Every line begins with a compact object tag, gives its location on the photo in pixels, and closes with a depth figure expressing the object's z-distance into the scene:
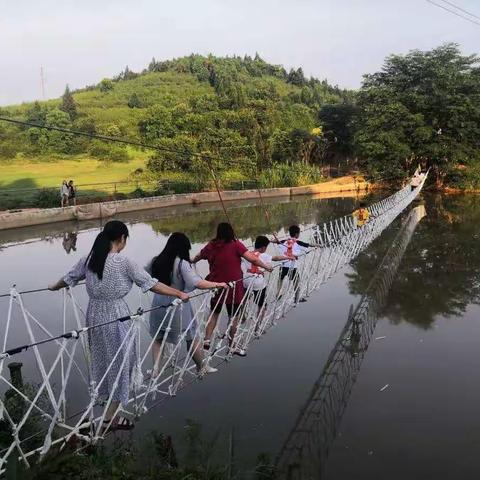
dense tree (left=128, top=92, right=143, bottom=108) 47.25
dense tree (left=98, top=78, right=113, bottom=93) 58.91
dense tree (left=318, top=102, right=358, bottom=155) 33.81
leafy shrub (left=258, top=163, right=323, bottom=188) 26.84
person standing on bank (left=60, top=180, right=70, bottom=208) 16.98
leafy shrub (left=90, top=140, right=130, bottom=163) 30.97
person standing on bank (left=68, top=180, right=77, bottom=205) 17.22
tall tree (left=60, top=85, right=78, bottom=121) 40.64
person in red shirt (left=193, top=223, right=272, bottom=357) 4.23
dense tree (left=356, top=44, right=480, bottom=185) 26.06
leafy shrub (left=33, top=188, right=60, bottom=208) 17.51
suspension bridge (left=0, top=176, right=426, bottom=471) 2.98
